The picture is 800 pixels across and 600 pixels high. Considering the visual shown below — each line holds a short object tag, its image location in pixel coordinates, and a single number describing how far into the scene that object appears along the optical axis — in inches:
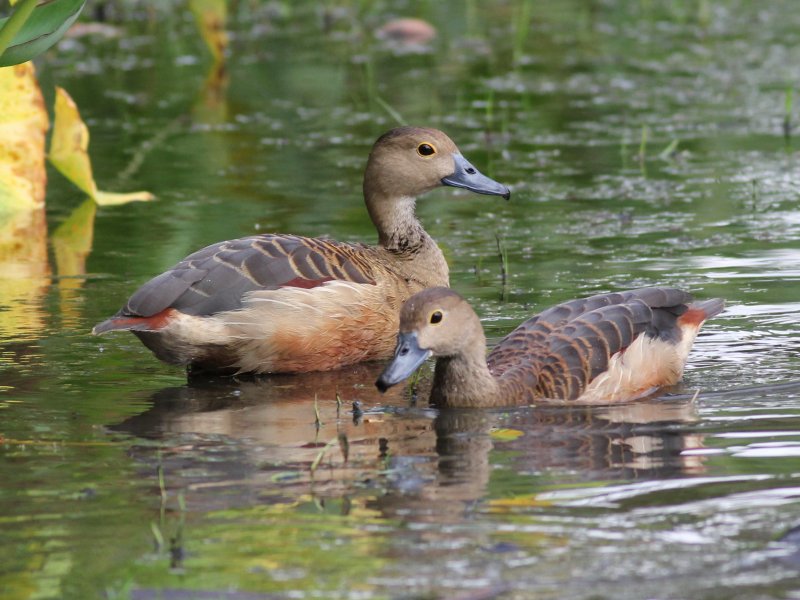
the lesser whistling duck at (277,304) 634.2
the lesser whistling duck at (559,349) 575.5
